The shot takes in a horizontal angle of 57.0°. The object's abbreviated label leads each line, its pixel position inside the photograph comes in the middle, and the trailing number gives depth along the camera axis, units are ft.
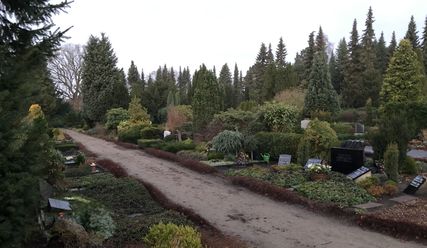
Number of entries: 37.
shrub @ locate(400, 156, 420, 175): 46.06
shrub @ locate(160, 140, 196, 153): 70.85
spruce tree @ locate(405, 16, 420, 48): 180.04
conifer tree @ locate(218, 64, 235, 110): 257.75
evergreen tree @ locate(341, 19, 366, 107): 160.76
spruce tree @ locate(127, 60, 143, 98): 237.02
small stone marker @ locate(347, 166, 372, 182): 39.76
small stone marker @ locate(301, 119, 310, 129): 99.14
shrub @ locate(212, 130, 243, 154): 60.29
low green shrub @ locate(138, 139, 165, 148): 78.41
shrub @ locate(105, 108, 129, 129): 119.03
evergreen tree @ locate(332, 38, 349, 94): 175.03
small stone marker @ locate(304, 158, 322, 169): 45.35
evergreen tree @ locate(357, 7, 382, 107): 158.10
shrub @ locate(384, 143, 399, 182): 40.37
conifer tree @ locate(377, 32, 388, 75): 185.58
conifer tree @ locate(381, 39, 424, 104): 120.57
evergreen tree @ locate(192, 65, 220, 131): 86.07
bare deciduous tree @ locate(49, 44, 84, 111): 213.85
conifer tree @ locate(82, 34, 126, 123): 143.54
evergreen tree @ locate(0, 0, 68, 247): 15.79
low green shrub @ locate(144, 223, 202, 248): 18.40
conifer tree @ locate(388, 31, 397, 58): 182.29
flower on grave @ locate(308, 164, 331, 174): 41.64
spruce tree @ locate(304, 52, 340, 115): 122.82
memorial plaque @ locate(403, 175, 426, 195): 35.96
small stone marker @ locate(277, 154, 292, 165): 50.98
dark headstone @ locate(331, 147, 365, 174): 44.52
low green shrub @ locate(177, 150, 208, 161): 61.35
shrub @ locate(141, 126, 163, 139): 93.50
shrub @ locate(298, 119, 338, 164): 50.53
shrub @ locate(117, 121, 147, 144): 94.43
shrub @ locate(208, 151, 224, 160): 58.85
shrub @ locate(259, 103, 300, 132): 65.67
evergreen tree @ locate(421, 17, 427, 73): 164.87
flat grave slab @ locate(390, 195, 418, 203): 33.78
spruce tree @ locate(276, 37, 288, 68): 218.18
